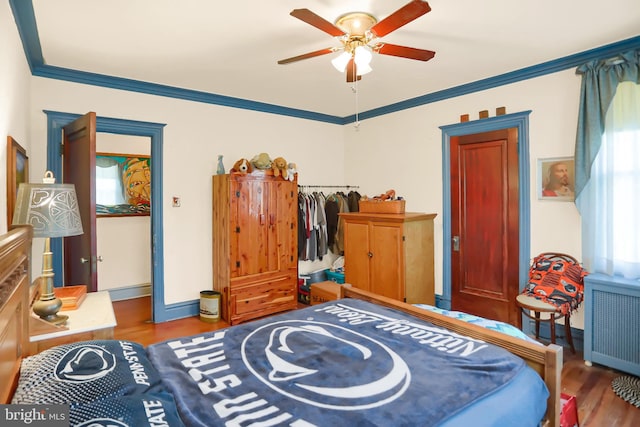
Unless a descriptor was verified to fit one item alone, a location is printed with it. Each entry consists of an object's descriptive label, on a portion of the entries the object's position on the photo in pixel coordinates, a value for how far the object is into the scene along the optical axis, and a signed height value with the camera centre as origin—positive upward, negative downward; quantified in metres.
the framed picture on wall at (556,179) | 3.23 +0.28
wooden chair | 2.92 -0.82
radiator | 2.63 -0.88
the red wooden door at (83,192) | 2.50 +0.15
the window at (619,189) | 2.81 +0.15
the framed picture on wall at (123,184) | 4.73 +0.37
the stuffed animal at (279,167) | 4.27 +0.52
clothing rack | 5.12 +0.35
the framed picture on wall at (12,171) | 2.05 +0.25
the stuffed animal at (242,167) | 4.01 +0.49
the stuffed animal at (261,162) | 4.16 +0.58
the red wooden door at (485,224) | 3.62 -0.17
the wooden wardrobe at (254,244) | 3.98 -0.40
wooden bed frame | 1.08 -0.51
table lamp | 1.73 -0.03
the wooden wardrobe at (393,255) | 3.80 -0.52
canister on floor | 4.02 -1.11
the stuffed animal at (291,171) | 4.41 +0.48
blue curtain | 2.82 +0.93
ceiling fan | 2.19 +1.08
